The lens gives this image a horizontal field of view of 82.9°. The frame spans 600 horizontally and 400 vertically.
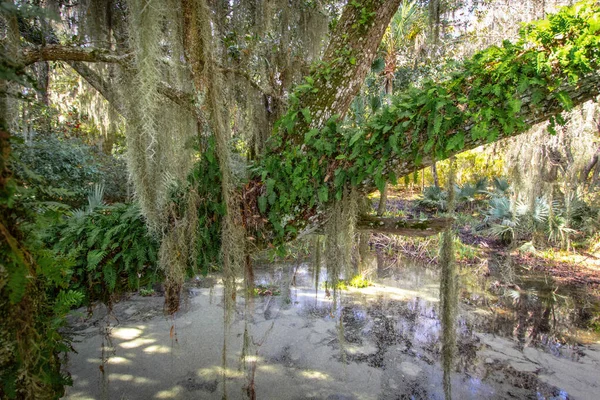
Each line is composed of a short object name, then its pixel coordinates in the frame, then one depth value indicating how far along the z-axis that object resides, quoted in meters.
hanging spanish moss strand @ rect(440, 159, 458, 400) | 2.84
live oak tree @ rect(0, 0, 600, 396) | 2.04
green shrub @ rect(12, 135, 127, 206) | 5.59
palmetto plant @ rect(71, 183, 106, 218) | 4.76
